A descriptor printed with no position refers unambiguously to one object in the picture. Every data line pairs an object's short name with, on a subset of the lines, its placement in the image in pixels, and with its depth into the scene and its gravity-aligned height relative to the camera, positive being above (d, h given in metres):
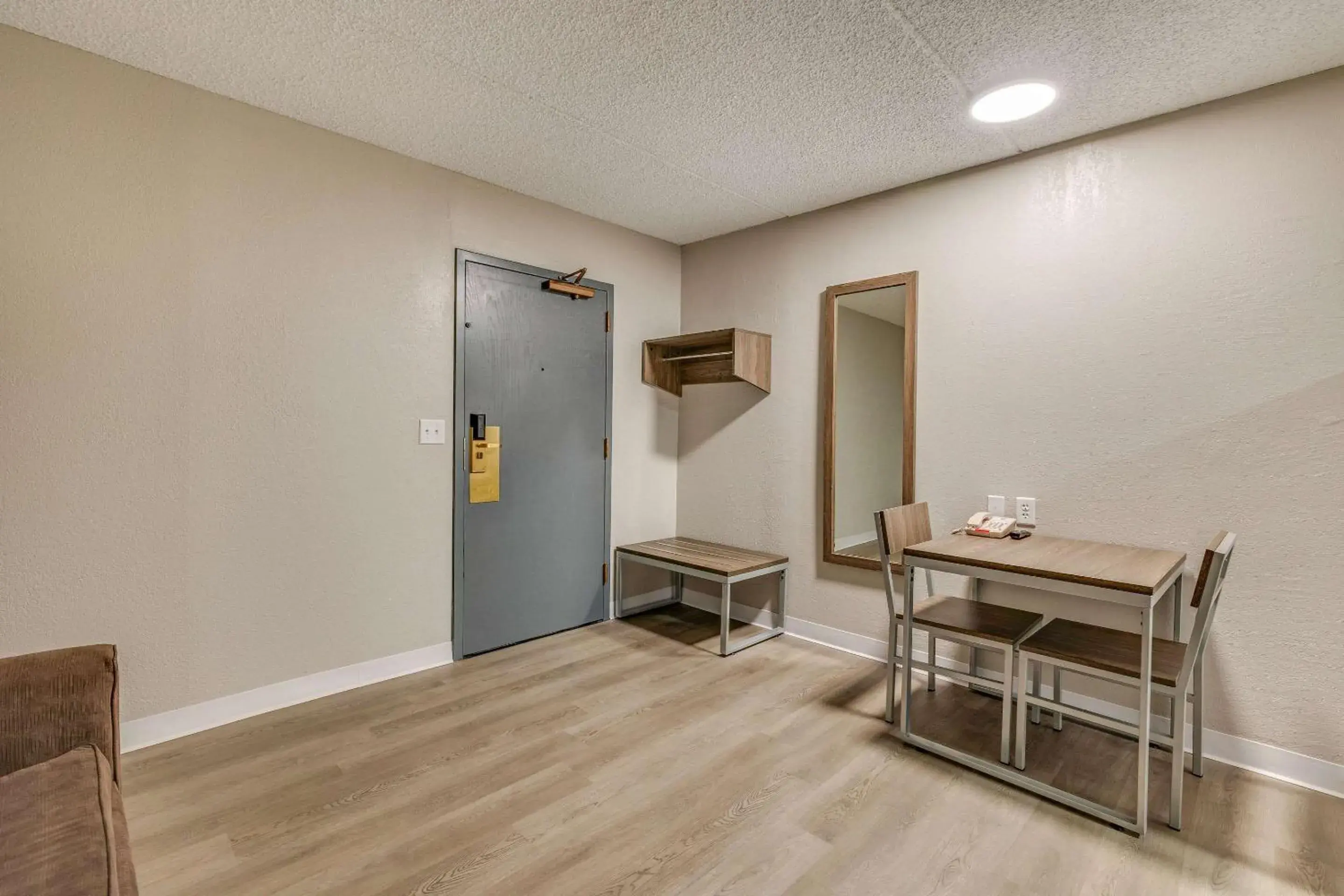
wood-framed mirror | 3.11 +0.19
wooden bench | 3.23 -0.65
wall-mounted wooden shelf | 3.54 +0.52
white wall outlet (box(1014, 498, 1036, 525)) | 2.69 -0.28
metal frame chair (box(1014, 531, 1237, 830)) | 1.72 -0.68
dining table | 1.83 -0.40
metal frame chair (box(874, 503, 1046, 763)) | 2.17 -0.65
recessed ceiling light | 2.22 +1.28
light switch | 2.98 +0.04
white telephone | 2.56 -0.33
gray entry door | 3.15 -0.07
